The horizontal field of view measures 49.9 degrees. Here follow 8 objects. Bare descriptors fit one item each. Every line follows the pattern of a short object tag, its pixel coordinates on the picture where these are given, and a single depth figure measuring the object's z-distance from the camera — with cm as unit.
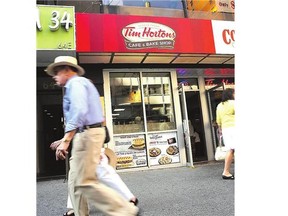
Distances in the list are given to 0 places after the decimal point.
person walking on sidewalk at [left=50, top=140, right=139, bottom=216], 362
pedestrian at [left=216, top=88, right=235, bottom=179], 586
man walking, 283
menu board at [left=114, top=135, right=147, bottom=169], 844
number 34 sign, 664
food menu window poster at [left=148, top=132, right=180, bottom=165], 875
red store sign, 730
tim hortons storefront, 760
